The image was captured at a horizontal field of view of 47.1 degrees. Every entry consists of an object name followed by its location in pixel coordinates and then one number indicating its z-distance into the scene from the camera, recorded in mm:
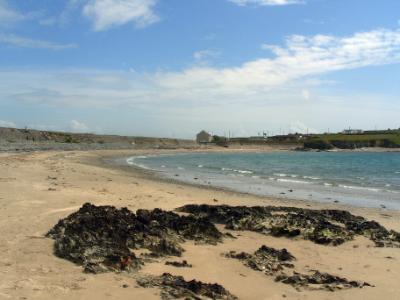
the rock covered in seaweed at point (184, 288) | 6859
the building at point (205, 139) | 194500
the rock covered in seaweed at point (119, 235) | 8086
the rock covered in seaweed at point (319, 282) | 7801
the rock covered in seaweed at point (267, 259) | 8742
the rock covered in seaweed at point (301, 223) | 11719
